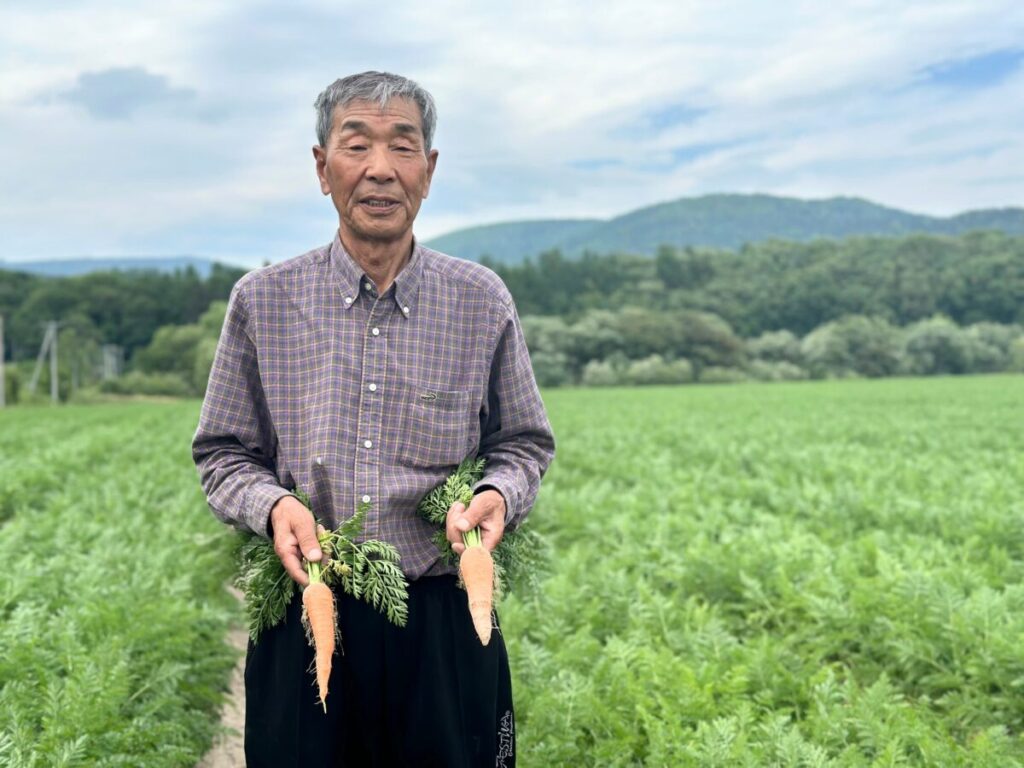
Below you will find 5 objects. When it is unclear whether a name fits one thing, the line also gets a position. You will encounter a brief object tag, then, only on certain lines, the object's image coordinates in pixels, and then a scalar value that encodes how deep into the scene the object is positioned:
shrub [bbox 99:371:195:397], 79.19
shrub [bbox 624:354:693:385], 70.75
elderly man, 2.52
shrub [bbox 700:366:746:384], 71.56
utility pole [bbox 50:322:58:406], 61.05
